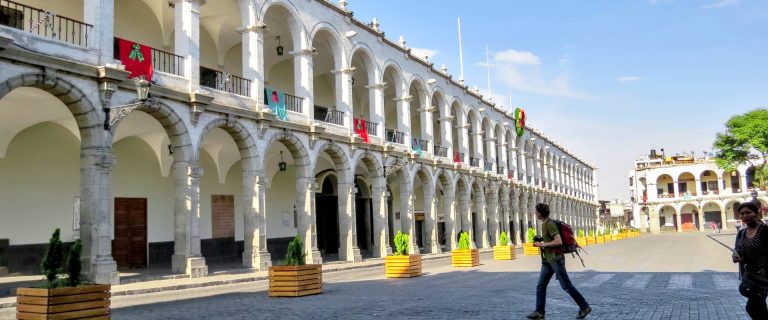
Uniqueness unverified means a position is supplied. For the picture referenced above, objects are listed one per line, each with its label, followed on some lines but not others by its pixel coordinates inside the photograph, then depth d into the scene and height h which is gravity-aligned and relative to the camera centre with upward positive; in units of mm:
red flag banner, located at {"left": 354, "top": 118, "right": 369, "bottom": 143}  24952 +3925
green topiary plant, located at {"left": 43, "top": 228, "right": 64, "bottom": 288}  8078 -356
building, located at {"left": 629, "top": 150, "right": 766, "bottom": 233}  81312 +2664
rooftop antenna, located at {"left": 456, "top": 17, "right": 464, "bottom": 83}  36719 +9299
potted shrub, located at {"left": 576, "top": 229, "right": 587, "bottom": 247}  40500 -1511
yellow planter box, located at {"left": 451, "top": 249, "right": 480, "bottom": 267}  20125 -1256
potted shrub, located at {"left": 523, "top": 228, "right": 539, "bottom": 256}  27778 -1487
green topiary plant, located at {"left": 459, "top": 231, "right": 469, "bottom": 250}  20562 -748
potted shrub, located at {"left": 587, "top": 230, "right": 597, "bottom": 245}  44575 -1680
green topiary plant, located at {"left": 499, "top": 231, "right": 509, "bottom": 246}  26050 -872
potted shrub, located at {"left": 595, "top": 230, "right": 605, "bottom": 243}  47538 -1697
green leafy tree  53375 +6490
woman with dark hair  5816 -461
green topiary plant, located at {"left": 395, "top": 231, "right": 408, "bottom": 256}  16802 -609
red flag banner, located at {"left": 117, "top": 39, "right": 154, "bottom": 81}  14566 +4216
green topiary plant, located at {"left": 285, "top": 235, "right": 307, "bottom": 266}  12328 -622
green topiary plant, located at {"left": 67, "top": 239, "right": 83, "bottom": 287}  8172 -444
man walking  7941 -638
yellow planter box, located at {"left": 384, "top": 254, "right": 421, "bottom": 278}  16438 -1208
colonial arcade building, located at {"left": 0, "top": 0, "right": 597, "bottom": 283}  13586 +2977
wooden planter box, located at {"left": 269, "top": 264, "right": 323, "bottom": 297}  11945 -1102
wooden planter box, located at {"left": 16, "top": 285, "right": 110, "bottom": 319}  7852 -932
